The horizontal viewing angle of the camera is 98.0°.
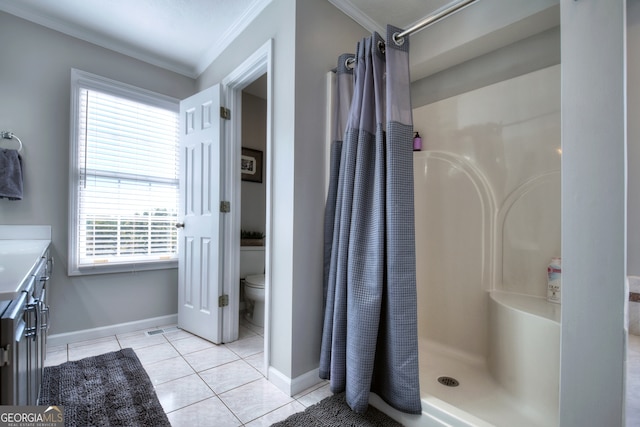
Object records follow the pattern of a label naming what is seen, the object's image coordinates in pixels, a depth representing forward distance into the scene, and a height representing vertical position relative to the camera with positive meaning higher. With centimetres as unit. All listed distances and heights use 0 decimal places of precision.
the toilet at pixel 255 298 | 240 -73
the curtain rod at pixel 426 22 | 118 +89
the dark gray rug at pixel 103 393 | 132 -98
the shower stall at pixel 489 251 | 134 -22
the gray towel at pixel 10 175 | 181 +25
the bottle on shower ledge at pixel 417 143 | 211 +56
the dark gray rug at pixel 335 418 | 131 -98
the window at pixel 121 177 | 218 +31
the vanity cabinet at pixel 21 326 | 69 -34
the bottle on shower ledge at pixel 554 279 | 150 -33
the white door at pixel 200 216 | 221 -1
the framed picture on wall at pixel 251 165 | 312 +58
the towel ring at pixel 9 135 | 190 +53
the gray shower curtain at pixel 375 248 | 131 -16
